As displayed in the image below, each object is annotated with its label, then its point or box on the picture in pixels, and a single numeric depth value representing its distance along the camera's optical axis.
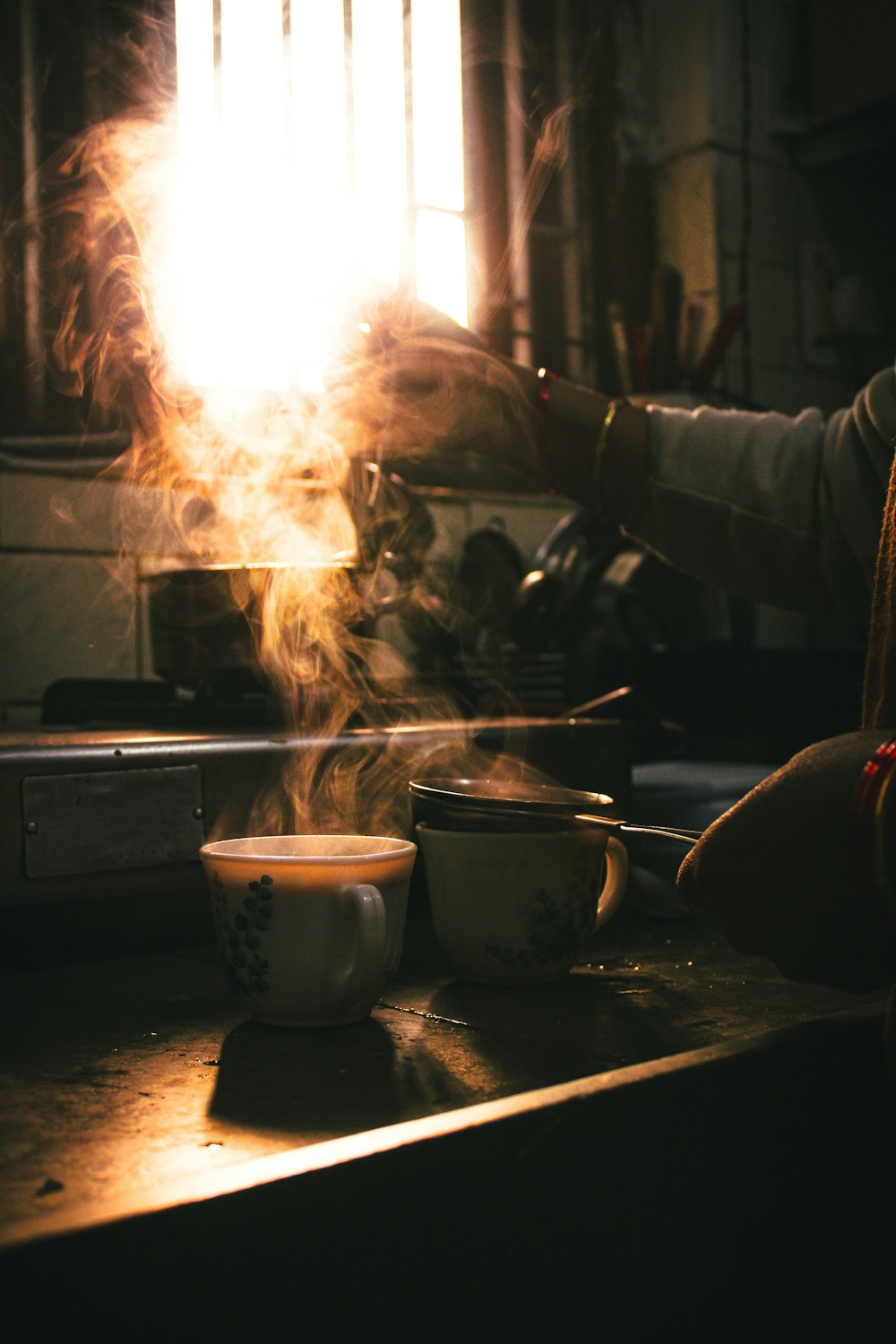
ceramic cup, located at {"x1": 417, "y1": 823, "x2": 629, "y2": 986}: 0.68
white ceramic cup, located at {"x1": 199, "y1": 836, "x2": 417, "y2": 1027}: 0.59
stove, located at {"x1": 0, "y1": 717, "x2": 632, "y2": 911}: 0.73
